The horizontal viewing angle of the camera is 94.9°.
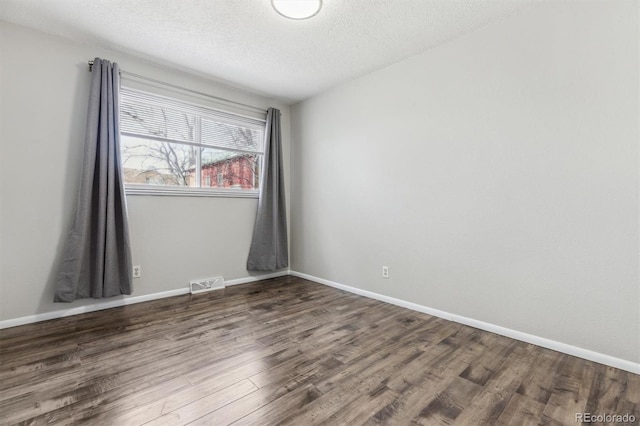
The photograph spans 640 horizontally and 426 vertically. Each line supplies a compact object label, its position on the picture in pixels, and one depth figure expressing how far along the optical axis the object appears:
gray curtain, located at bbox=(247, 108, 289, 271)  3.89
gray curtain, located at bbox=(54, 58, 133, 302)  2.55
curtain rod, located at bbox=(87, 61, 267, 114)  2.90
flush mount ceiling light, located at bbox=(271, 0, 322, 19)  2.05
